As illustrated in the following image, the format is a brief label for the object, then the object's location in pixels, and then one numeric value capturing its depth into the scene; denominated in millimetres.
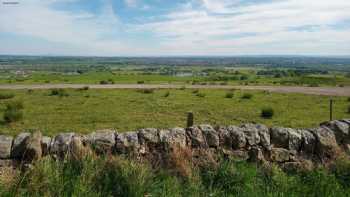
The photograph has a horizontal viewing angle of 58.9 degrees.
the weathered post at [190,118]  8047
